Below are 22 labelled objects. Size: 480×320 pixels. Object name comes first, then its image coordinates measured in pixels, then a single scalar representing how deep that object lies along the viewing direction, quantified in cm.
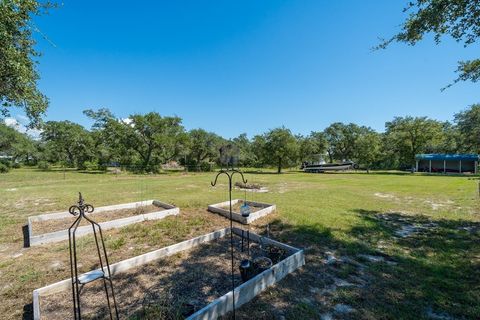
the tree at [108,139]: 2809
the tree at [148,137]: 2730
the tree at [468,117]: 2396
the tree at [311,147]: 3425
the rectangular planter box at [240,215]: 638
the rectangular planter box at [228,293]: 256
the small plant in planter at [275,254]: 388
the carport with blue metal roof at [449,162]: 2958
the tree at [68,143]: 3400
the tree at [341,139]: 3972
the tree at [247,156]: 3944
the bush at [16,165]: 3588
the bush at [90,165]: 2992
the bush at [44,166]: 3394
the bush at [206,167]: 3399
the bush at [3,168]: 2718
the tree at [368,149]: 3127
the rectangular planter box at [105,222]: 496
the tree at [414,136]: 2975
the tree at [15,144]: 2948
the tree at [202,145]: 3422
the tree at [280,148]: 3027
